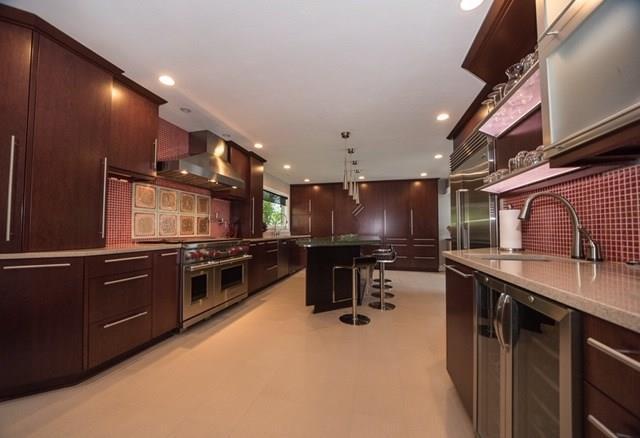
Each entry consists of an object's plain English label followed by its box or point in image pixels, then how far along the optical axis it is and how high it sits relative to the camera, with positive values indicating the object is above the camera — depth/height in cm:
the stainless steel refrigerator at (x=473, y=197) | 232 +33
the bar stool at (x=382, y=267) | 338 -57
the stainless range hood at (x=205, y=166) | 280 +74
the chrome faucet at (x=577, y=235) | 122 -4
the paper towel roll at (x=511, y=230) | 177 -2
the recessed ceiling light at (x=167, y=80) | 223 +136
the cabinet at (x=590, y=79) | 80 +56
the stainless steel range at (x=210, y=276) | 258 -60
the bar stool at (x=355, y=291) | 283 -75
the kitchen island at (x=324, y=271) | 322 -58
